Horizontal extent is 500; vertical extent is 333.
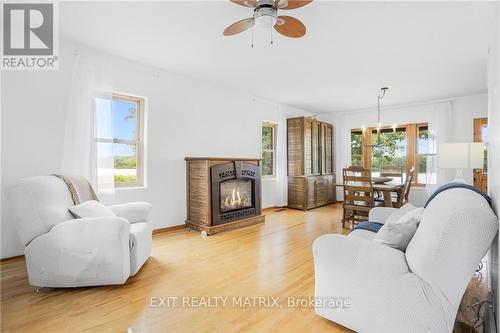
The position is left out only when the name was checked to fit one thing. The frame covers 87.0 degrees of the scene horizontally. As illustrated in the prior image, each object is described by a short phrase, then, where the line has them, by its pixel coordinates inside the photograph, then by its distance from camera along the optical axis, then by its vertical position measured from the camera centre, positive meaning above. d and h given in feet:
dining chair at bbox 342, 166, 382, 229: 13.20 -1.52
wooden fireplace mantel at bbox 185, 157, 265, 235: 13.26 -1.52
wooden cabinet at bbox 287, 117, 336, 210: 20.20 +0.18
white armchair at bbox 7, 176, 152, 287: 7.07 -2.05
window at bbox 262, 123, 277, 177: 20.12 +1.35
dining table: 13.42 -1.18
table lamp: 11.07 +0.44
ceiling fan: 6.64 +4.00
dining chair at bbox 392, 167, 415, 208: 13.74 -1.56
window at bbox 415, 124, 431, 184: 20.06 +0.98
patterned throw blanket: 8.48 -0.70
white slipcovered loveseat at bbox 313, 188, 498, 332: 4.39 -1.96
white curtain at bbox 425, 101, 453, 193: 18.58 +2.03
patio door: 17.63 +1.92
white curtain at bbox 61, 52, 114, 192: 10.51 +1.73
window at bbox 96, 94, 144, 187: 12.39 +1.30
